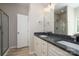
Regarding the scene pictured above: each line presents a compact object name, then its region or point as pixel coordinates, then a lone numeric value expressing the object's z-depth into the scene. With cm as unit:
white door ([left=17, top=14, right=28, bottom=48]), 224
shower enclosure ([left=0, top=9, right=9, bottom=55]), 226
